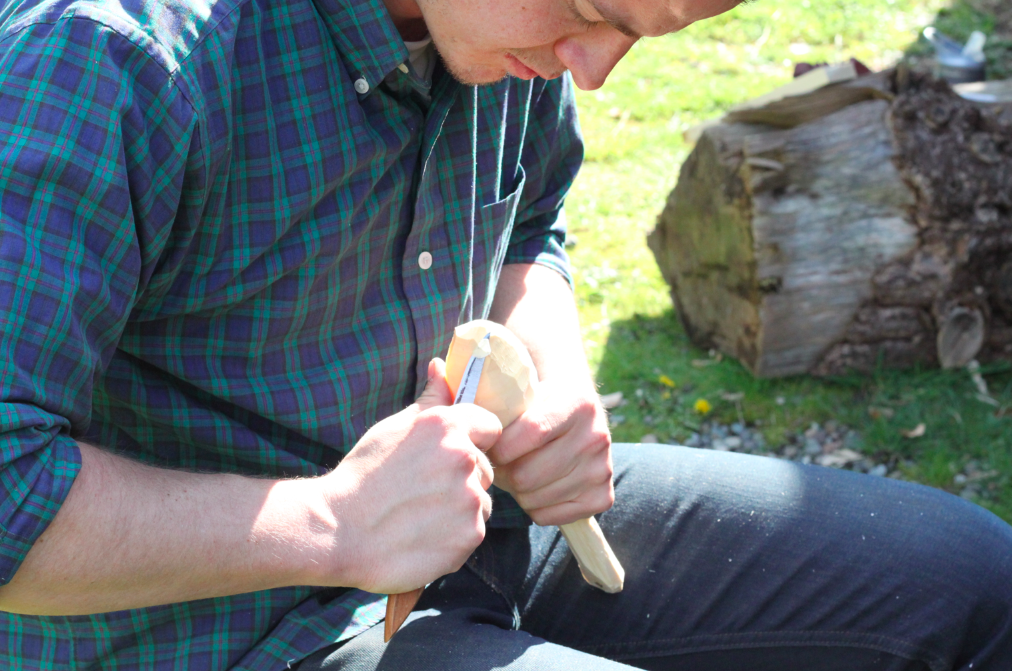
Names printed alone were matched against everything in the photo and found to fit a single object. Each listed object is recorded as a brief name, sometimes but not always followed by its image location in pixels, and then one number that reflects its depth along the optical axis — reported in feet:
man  3.78
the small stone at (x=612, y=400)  12.41
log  11.52
